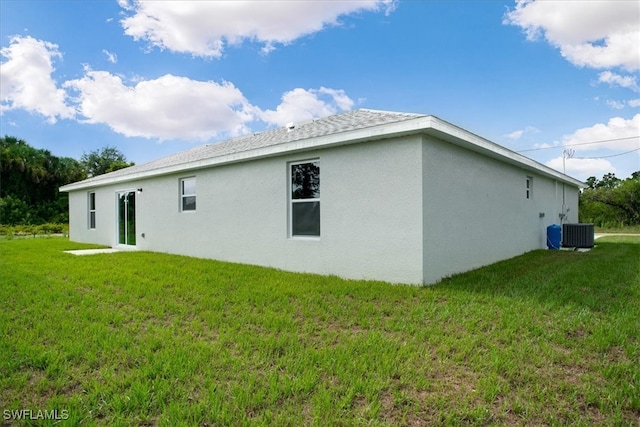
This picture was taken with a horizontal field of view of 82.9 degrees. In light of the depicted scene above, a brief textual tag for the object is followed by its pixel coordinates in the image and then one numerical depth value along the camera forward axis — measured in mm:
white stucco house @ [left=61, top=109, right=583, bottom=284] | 6445
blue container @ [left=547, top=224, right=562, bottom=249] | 12805
